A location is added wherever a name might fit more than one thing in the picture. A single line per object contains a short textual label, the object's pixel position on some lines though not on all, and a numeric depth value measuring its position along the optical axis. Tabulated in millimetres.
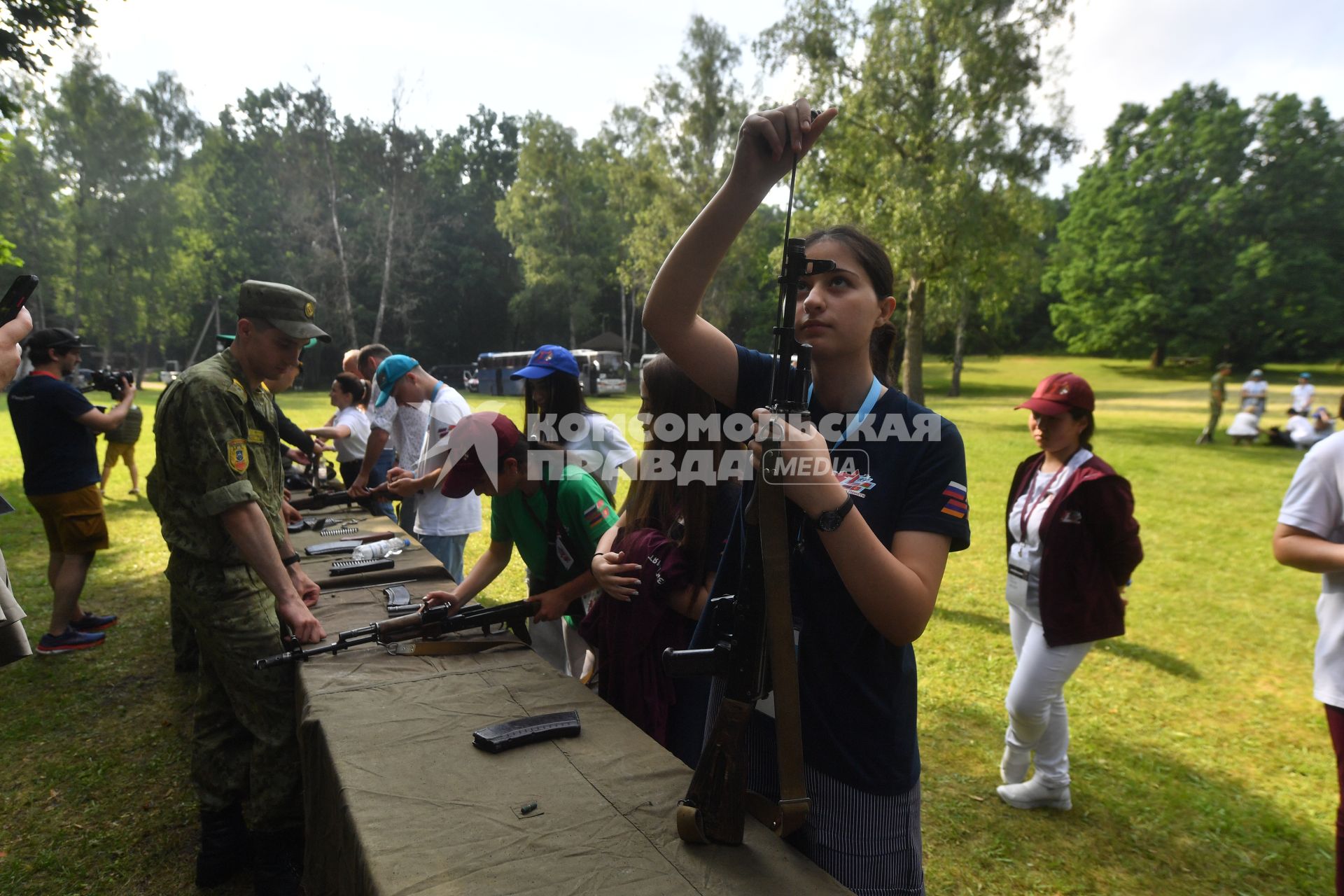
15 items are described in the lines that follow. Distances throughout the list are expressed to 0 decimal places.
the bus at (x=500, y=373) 34062
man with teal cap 4789
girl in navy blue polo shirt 1307
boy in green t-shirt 2752
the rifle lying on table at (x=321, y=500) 5496
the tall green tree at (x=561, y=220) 36969
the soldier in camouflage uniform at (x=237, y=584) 2582
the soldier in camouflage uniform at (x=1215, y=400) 17938
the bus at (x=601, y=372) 32188
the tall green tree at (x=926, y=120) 19719
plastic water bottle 3730
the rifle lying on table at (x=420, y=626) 2424
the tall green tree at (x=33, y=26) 7375
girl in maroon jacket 3193
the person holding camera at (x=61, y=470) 4961
